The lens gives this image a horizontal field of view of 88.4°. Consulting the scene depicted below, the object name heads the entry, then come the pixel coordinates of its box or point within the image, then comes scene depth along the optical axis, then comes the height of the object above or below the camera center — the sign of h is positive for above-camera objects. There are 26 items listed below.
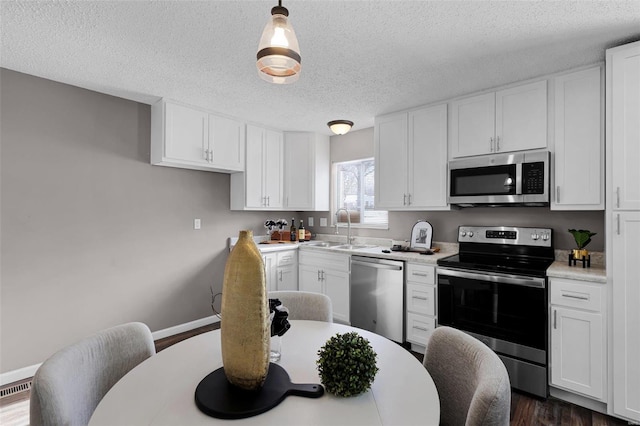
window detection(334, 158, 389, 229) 4.14 +0.25
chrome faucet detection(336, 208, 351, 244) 4.06 -0.20
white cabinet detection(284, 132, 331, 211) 4.27 +0.53
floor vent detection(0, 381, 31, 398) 2.35 -1.30
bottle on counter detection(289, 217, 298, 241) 4.38 -0.27
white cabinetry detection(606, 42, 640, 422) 1.95 -0.07
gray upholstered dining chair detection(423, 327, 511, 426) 0.87 -0.52
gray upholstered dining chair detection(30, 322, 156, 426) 0.94 -0.55
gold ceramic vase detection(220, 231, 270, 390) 0.92 -0.30
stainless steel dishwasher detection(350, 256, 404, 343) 3.06 -0.82
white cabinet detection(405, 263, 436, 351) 2.87 -0.81
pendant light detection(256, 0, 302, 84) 1.19 +0.61
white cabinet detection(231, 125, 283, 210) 3.84 +0.44
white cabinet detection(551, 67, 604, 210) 2.29 +0.51
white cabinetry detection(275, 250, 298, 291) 3.90 -0.71
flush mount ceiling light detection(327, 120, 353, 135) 3.12 +0.83
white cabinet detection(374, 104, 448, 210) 3.10 +0.52
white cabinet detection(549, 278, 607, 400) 2.08 -0.81
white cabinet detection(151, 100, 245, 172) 3.09 +0.74
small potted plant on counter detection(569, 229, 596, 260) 2.40 -0.21
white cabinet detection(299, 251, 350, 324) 3.53 -0.74
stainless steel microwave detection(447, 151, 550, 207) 2.52 +0.27
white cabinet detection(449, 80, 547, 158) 2.55 +0.76
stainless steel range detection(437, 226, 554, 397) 2.28 -0.64
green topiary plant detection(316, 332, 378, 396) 0.93 -0.44
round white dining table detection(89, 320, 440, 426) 0.85 -0.54
